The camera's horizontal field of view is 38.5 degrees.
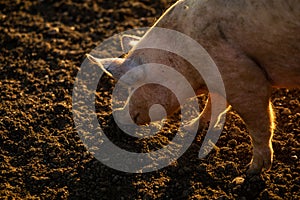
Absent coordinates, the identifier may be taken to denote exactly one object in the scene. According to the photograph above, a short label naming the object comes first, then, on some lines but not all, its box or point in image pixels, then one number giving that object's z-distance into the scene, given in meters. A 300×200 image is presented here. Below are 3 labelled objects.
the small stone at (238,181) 4.27
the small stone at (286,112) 5.12
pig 3.70
